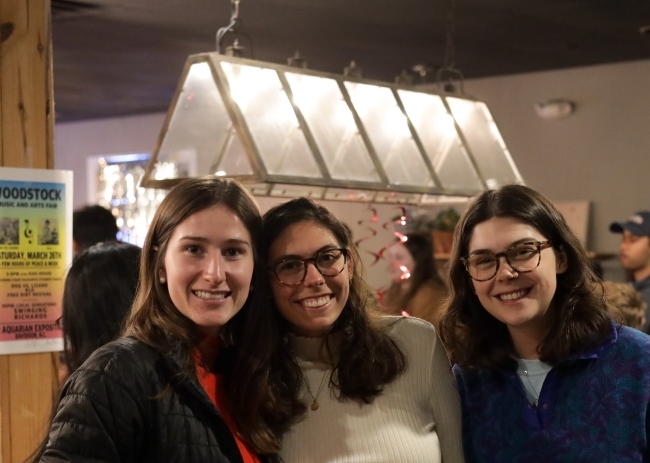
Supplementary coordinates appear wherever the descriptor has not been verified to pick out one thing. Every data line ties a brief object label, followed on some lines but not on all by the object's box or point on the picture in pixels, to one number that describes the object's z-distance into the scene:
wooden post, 2.79
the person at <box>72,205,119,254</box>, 3.68
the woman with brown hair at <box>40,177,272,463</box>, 1.73
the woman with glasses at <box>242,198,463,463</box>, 2.21
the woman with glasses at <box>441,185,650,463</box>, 2.08
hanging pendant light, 2.94
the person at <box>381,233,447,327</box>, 5.14
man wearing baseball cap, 5.31
